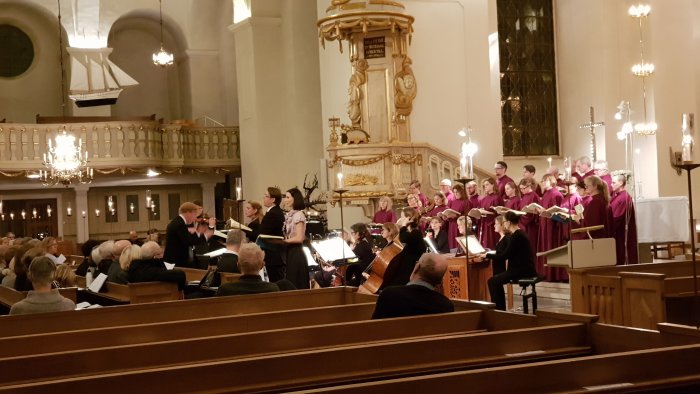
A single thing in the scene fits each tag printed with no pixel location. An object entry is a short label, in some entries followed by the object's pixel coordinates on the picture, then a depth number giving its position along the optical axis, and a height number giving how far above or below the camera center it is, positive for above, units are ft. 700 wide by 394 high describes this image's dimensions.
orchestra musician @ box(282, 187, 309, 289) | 32.94 -1.77
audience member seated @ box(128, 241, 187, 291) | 27.94 -1.86
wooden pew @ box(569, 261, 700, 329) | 23.56 -2.68
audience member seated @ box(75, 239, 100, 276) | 36.76 -2.02
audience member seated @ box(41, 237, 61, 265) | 35.18 -1.31
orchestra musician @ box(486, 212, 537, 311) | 31.27 -2.37
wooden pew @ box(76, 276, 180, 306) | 27.55 -2.57
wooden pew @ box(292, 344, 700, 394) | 11.59 -2.35
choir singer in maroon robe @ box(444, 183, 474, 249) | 44.40 -1.22
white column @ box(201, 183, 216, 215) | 79.61 +0.76
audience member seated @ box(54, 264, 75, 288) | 27.30 -1.96
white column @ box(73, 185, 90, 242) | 75.61 +0.10
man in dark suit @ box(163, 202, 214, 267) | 31.65 -1.10
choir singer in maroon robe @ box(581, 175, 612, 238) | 37.40 -0.86
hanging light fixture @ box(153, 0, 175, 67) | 71.59 +11.26
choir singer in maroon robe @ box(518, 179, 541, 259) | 41.06 -1.01
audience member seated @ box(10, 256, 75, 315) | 20.71 -1.86
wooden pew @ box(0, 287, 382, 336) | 19.92 -2.37
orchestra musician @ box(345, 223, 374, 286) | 36.96 -2.11
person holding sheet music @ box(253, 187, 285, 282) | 32.78 -0.85
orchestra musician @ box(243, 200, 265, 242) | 34.71 -0.45
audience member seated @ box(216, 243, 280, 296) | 22.65 -1.79
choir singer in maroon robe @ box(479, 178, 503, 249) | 43.32 -1.15
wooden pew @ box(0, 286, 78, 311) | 25.53 -2.29
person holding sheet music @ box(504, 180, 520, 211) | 41.93 -0.09
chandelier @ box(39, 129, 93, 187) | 59.72 +3.19
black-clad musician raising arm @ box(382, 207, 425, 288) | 28.02 -1.76
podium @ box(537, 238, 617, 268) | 26.35 -1.77
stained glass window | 68.64 +8.49
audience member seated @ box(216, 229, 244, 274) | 29.32 -1.62
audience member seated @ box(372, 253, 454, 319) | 18.16 -1.92
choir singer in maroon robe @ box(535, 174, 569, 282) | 41.45 -1.75
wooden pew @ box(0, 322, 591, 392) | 12.71 -2.36
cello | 28.48 -2.10
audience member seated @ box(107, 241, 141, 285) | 28.47 -1.73
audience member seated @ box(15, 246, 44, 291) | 27.66 -1.75
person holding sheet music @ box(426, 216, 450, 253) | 38.78 -1.67
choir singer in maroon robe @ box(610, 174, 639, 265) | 38.73 -1.32
